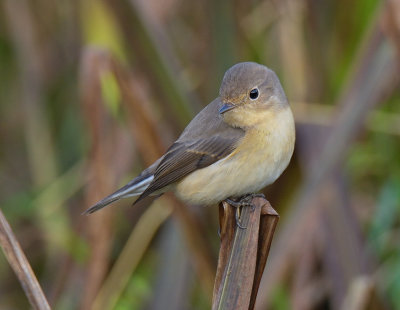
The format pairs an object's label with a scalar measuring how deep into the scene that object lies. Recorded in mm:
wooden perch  4594
